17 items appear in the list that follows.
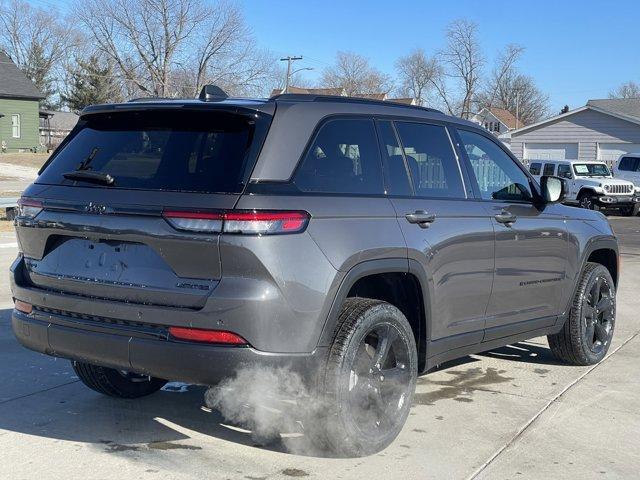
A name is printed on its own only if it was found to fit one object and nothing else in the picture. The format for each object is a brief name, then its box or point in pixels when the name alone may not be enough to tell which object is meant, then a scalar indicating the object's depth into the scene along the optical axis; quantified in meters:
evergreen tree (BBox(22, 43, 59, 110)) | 72.12
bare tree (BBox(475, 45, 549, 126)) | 84.56
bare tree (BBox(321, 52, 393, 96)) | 64.81
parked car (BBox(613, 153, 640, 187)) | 27.41
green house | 48.03
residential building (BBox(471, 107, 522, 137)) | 82.12
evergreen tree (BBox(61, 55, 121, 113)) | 56.25
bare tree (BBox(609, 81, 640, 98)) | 97.25
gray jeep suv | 3.70
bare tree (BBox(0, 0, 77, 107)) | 72.12
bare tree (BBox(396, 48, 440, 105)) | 62.53
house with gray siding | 40.78
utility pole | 45.57
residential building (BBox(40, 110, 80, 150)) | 58.25
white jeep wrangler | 25.06
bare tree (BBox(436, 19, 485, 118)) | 56.75
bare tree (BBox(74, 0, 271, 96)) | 44.84
